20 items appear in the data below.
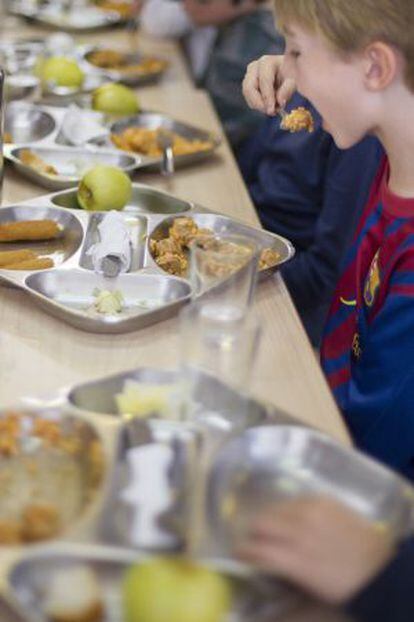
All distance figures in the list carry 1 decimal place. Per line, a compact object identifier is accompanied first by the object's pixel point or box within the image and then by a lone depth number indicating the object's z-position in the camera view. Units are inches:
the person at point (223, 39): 105.8
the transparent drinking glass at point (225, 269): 57.3
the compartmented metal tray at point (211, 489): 43.2
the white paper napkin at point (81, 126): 82.9
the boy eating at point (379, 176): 58.7
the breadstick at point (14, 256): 63.6
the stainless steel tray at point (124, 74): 99.9
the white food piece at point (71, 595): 42.3
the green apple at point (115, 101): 87.8
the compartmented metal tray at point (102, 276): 59.1
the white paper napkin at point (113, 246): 63.3
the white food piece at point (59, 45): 104.2
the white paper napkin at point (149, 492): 44.2
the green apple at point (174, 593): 41.5
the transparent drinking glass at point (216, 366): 50.8
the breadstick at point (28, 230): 67.1
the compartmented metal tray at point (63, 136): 79.1
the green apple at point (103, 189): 70.5
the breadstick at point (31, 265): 62.9
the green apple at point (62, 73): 94.5
